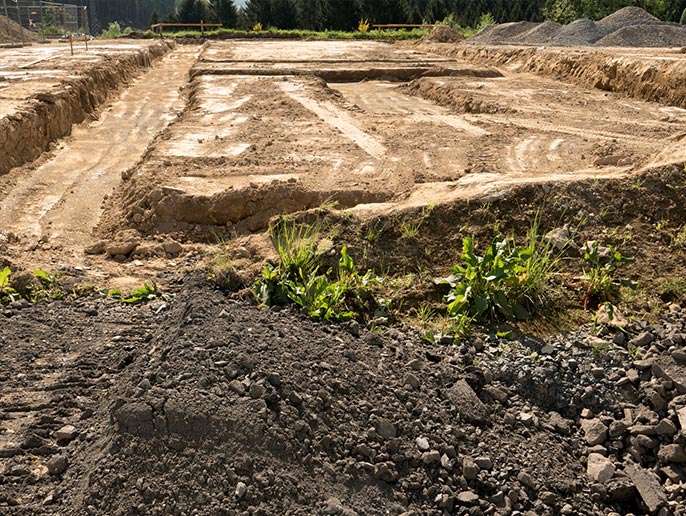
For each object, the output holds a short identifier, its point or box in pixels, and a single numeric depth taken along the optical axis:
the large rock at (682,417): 3.47
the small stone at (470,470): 3.29
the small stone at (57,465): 3.22
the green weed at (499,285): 4.46
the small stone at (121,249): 6.66
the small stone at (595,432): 3.62
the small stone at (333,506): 2.94
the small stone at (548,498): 3.24
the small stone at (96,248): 6.78
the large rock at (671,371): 3.76
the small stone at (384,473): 3.19
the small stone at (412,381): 3.76
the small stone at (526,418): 3.68
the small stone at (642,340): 4.17
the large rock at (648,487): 3.22
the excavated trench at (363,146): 7.32
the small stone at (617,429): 3.63
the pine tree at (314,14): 43.09
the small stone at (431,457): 3.30
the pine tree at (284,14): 44.88
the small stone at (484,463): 3.36
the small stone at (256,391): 3.37
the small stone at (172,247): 6.71
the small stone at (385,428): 3.39
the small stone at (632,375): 3.91
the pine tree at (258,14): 45.97
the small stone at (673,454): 3.43
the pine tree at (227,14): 46.62
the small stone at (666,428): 3.54
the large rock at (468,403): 3.64
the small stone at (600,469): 3.39
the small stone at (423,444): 3.36
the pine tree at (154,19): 51.82
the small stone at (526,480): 3.29
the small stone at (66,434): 3.48
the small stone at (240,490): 2.95
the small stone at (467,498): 3.17
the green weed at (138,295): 5.29
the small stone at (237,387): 3.38
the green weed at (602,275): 4.71
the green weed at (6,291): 5.09
